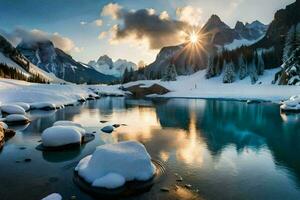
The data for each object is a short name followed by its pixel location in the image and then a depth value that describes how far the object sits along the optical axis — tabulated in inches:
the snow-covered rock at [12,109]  1254.8
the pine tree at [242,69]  3566.6
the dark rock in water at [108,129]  920.8
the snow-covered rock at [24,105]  1508.7
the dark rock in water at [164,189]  432.7
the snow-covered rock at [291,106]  1552.6
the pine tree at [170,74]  4076.1
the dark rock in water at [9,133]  824.1
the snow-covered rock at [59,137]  678.2
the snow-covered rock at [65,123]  832.7
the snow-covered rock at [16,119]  1050.0
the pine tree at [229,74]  3549.4
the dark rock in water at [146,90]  3541.4
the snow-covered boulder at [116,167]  437.4
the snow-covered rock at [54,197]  378.9
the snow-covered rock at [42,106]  1619.8
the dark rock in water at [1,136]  721.9
